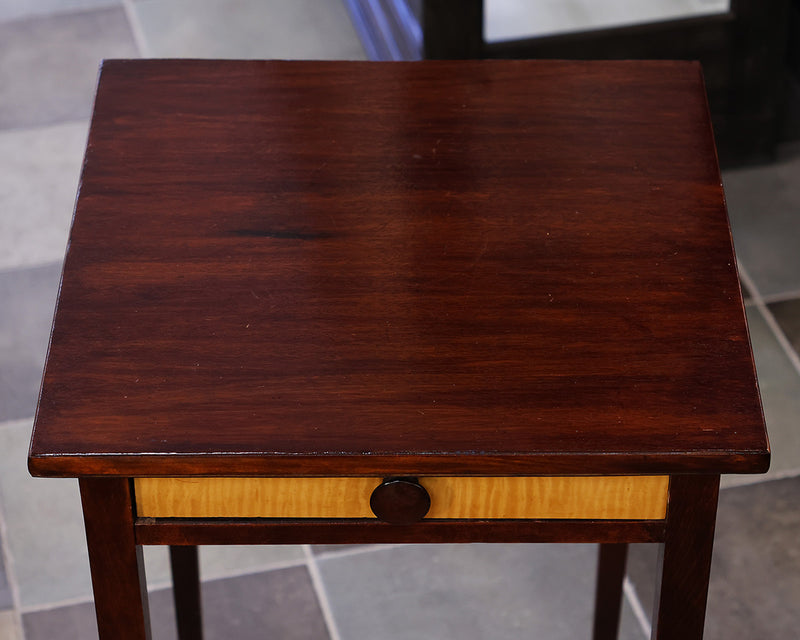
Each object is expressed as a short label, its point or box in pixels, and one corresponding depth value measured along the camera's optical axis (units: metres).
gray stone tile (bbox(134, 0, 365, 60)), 3.08
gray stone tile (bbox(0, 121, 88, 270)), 2.56
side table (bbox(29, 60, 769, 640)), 1.20
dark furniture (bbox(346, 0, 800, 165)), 2.51
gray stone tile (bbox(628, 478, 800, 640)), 1.87
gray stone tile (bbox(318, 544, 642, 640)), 1.87
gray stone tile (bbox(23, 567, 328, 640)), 1.87
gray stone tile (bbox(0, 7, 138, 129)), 2.93
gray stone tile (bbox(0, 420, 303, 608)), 1.92
